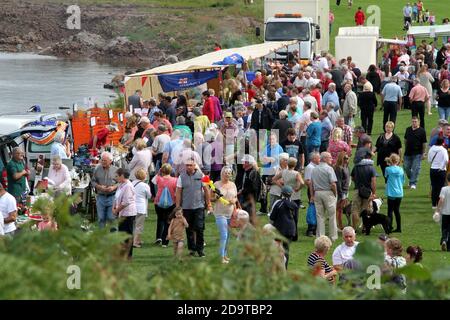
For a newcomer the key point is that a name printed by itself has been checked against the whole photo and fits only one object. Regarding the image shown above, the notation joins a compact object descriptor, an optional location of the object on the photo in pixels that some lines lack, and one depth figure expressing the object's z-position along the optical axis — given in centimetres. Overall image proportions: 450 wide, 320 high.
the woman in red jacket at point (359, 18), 5125
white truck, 4081
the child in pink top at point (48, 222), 740
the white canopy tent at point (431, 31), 3909
